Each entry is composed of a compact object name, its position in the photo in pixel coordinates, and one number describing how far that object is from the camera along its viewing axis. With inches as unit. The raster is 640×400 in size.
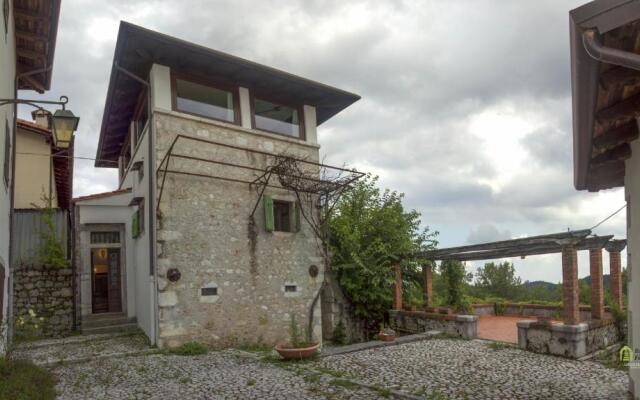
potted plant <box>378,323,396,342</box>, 410.3
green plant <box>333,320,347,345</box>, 506.3
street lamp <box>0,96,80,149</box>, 216.4
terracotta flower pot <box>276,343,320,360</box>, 333.4
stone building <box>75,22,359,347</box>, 386.6
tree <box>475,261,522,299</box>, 1186.0
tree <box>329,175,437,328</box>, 515.5
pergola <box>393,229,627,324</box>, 355.9
